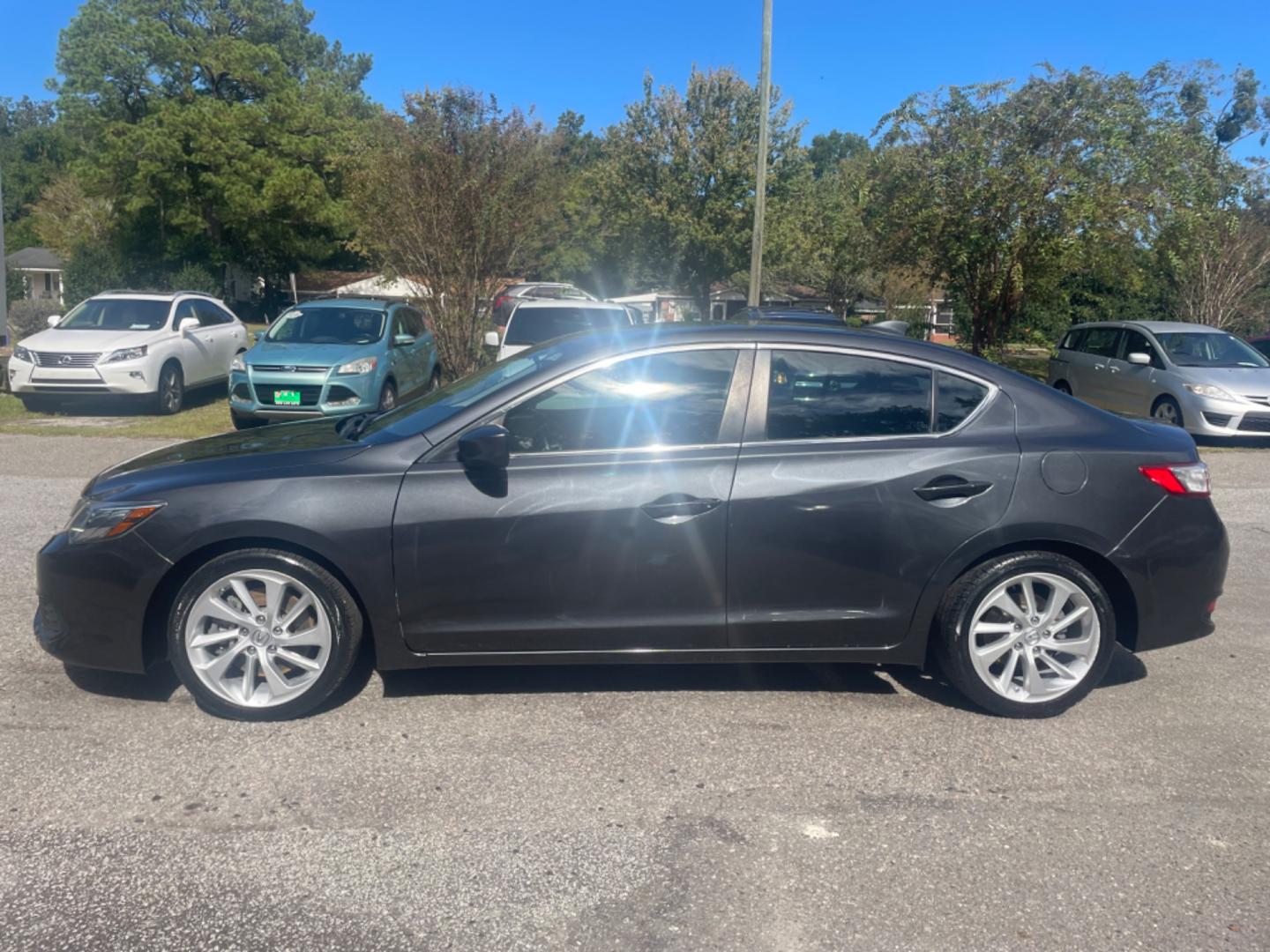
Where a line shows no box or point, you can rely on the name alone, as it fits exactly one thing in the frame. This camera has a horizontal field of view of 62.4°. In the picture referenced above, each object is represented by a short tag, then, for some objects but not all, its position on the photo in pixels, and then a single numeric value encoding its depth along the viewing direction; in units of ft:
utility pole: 55.52
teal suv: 39.70
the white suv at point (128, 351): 44.04
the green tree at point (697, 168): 112.37
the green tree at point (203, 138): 130.62
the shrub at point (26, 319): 93.76
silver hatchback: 42.57
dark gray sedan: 13.66
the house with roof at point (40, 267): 191.41
